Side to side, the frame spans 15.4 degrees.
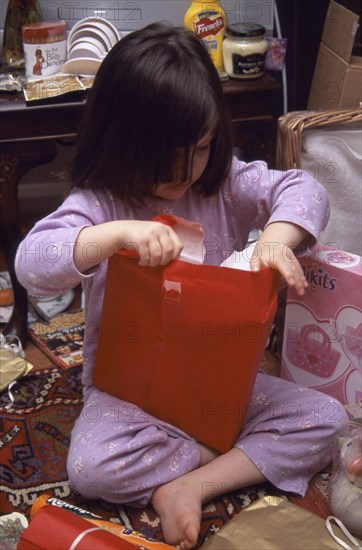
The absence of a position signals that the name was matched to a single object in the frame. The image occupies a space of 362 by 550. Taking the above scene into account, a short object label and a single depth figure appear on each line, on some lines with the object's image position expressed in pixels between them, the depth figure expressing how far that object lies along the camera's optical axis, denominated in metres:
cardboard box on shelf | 2.45
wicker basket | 2.30
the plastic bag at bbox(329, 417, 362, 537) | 2.08
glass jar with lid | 2.47
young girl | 2.05
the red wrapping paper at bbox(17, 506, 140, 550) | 1.93
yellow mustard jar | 2.50
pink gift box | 2.20
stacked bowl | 2.46
